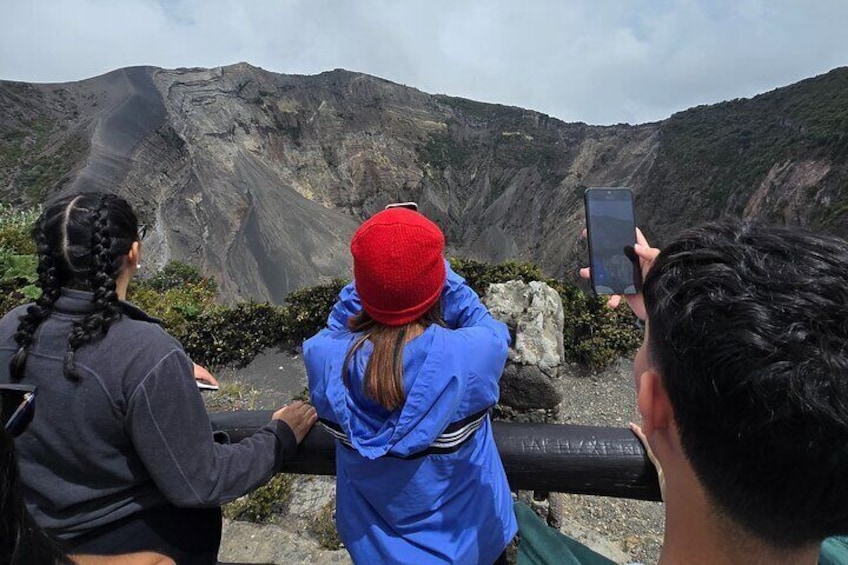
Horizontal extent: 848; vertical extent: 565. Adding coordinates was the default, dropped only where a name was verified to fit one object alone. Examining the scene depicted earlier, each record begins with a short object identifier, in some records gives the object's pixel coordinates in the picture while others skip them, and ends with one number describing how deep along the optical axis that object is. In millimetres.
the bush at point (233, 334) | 7809
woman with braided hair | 1428
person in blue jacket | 1499
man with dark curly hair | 685
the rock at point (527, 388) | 4090
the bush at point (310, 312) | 8203
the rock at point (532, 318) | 4273
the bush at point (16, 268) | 6652
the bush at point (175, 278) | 11203
